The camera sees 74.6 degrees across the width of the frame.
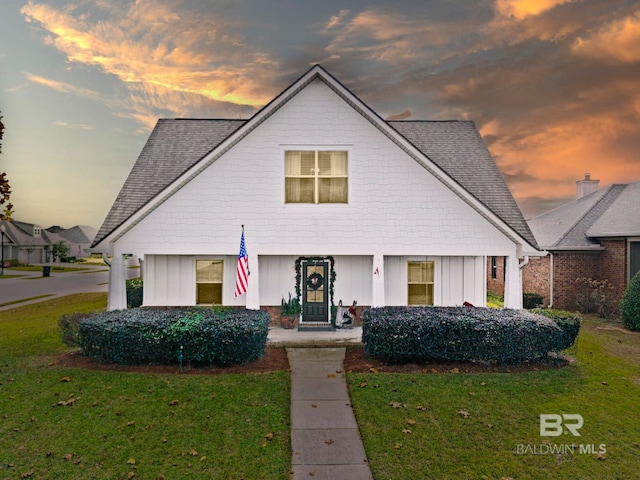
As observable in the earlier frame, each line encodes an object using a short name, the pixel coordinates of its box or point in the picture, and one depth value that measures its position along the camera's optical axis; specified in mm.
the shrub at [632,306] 15719
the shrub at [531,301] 20094
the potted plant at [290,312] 14422
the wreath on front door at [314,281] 14672
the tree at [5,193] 8422
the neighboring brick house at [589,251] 18900
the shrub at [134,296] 16922
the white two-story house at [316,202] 13031
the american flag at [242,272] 12195
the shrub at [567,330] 10477
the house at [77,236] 92750
